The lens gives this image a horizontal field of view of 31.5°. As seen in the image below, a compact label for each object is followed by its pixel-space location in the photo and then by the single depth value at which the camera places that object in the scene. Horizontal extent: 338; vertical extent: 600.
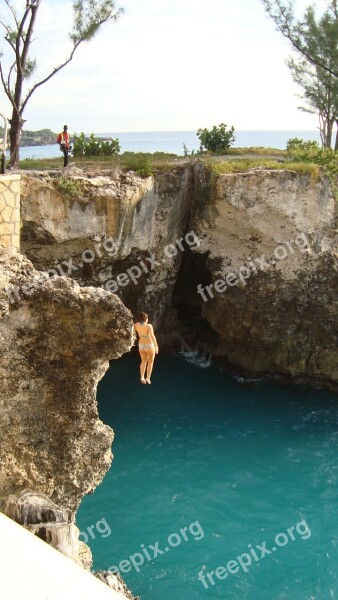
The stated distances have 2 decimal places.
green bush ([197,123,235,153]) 25.72
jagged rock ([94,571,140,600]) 10.53
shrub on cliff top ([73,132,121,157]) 23.77
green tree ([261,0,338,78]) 24.27
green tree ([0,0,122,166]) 21.80
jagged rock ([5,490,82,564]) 7.19
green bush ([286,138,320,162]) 20.52
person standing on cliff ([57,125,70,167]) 20.28
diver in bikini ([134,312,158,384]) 13.47
